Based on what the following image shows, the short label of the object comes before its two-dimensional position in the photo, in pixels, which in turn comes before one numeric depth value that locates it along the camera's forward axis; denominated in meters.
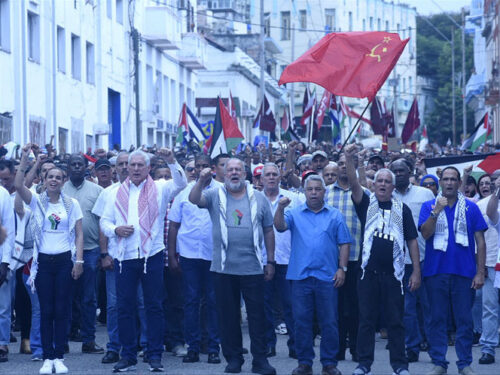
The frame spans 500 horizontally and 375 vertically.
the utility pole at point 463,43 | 79.65
